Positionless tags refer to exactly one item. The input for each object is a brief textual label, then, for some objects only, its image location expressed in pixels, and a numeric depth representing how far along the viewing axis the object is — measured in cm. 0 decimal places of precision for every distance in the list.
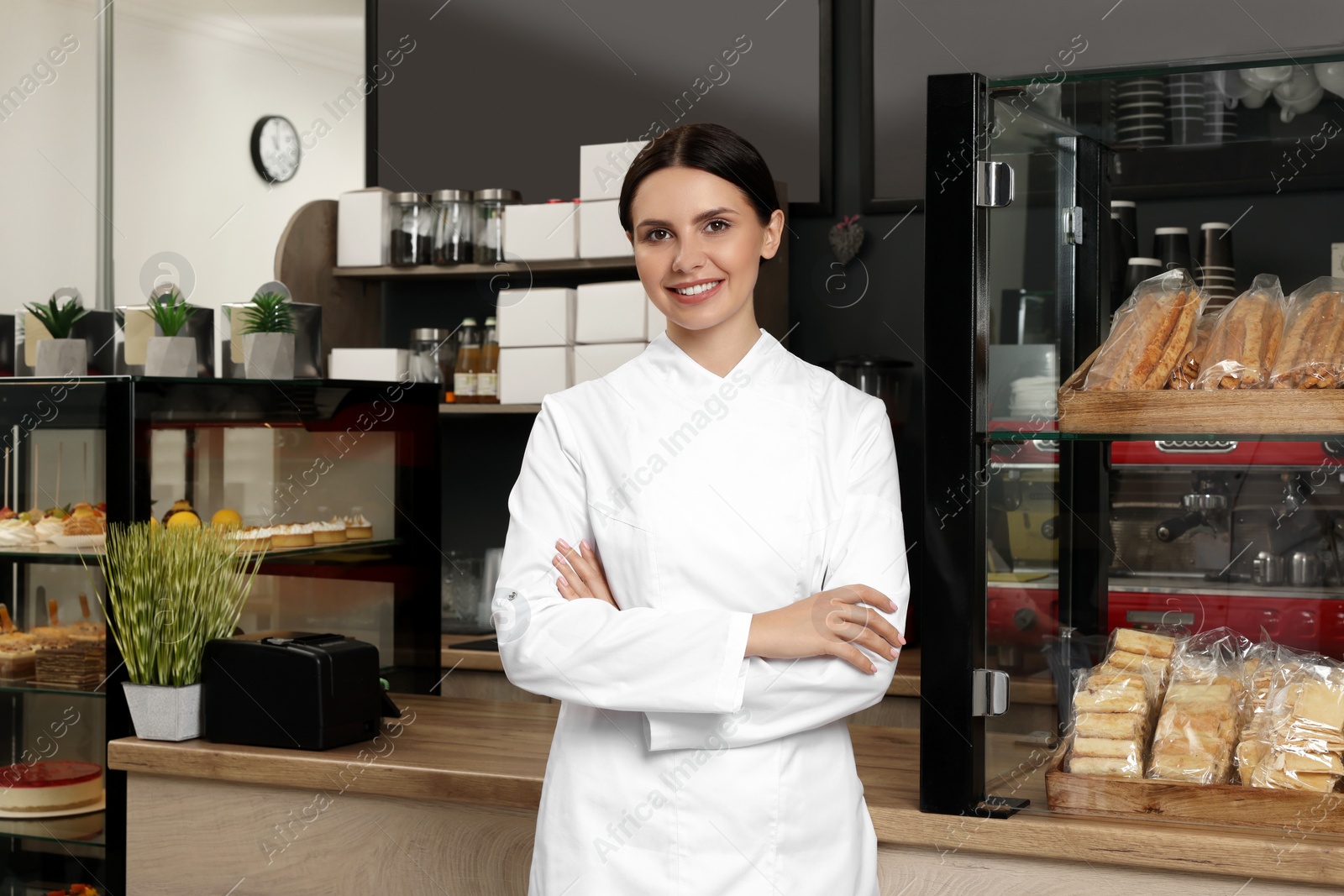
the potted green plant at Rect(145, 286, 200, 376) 236
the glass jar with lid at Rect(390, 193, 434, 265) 338
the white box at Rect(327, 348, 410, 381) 318
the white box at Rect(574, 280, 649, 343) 305
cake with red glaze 225
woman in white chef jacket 123
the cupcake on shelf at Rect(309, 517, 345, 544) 251
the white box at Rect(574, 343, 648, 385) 307
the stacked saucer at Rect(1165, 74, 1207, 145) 148
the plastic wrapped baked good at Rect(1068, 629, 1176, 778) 142
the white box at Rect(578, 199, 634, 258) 310
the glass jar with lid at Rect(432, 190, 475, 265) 333
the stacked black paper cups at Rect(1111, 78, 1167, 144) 150
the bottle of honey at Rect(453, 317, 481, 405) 329
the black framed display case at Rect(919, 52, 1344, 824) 143
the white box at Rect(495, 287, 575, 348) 312
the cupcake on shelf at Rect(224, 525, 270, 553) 230
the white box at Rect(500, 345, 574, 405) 313
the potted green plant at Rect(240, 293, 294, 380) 251
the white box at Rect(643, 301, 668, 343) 304
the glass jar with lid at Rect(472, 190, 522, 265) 328
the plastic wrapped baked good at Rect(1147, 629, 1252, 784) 138
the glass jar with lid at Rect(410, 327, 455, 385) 327
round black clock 404
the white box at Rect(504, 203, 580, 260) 316
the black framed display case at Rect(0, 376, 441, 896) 213
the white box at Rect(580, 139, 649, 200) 312
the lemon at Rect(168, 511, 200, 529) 209
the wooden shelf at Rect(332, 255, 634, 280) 312
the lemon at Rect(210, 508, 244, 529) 228
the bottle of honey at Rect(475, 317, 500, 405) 327
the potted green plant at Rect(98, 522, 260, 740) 192
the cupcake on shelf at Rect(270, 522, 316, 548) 239
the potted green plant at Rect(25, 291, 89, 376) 247
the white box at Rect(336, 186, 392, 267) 339
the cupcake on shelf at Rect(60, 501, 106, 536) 222
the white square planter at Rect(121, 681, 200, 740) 191
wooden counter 136
